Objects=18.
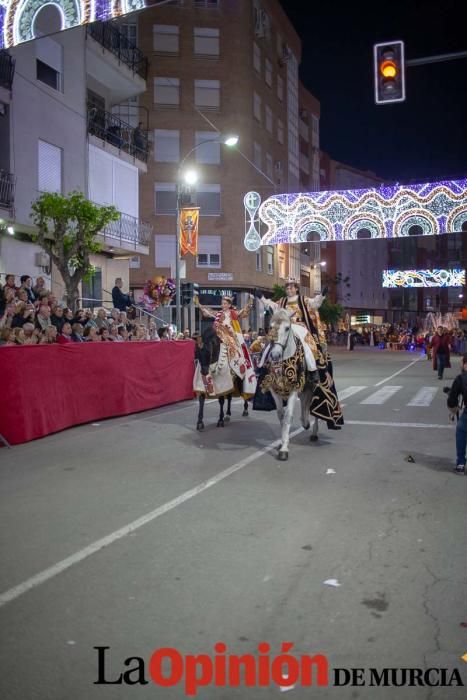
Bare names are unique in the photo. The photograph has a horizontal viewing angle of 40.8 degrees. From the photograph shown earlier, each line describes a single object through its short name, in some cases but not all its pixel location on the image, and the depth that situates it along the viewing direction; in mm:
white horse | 8336
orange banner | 27656
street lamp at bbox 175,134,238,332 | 22312
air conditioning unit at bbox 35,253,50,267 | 21292
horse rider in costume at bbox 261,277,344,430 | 8891
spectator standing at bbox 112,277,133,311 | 22016
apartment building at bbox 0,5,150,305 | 20312
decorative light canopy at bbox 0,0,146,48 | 10180
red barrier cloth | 10039
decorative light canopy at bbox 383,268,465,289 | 64438
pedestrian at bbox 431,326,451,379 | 23062
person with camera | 7702
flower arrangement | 26641
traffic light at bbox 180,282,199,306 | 21203
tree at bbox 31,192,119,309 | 18125
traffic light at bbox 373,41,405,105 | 10562
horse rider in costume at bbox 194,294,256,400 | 11555
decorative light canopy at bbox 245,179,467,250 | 25000
